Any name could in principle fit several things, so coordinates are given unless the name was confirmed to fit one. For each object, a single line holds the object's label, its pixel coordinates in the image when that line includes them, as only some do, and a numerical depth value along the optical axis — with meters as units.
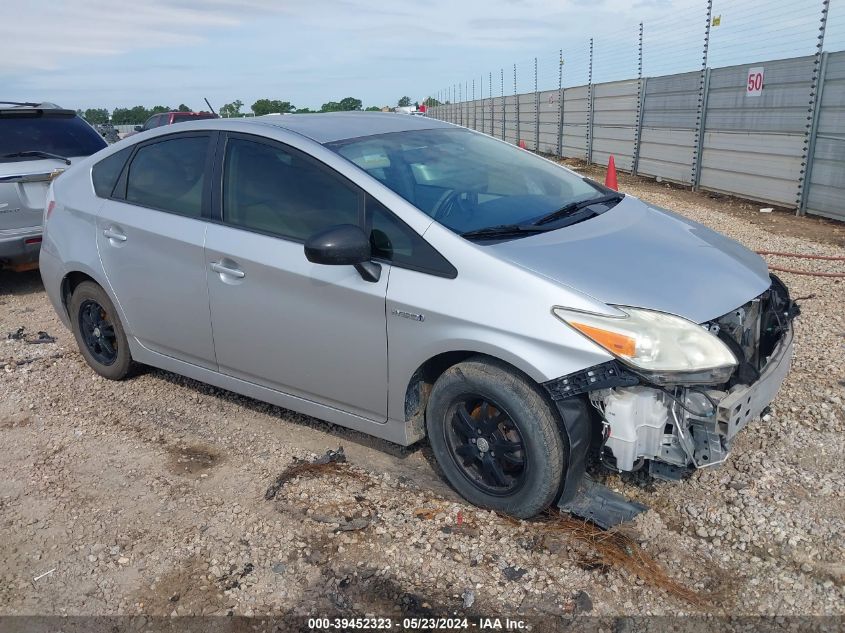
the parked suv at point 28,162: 6.91
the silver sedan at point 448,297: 2.80
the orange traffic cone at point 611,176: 10.29
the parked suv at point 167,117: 20.44
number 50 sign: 11.63
